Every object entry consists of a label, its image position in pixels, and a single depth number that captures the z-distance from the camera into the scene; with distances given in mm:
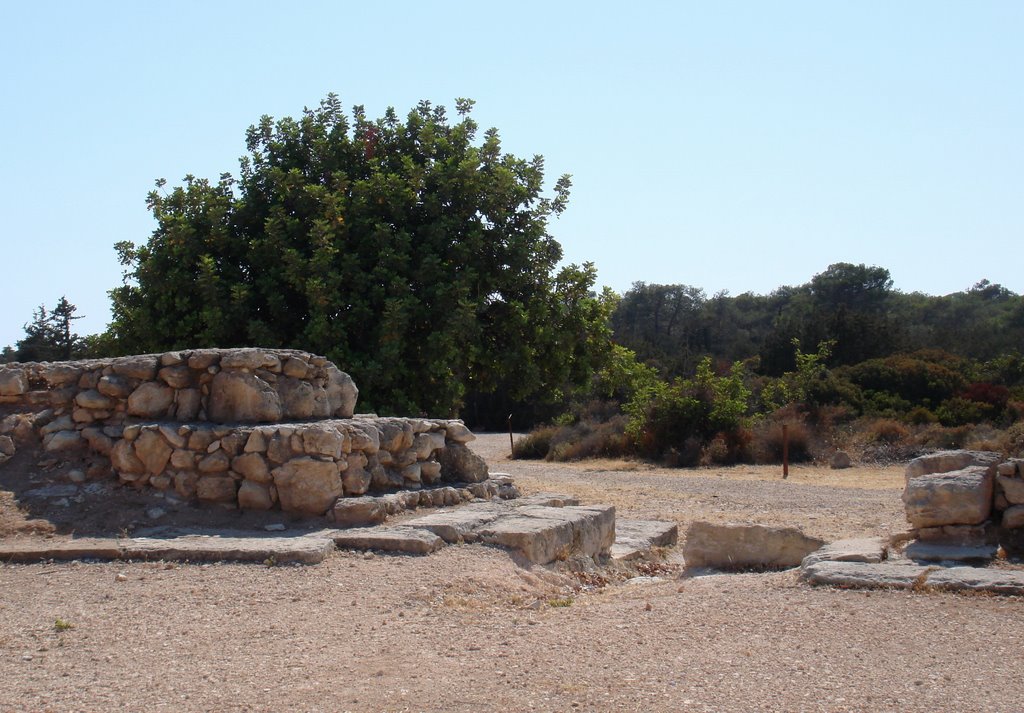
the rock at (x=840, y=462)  19094
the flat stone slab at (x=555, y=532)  7562
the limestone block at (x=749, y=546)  8062
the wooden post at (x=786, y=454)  17406
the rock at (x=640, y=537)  9039
